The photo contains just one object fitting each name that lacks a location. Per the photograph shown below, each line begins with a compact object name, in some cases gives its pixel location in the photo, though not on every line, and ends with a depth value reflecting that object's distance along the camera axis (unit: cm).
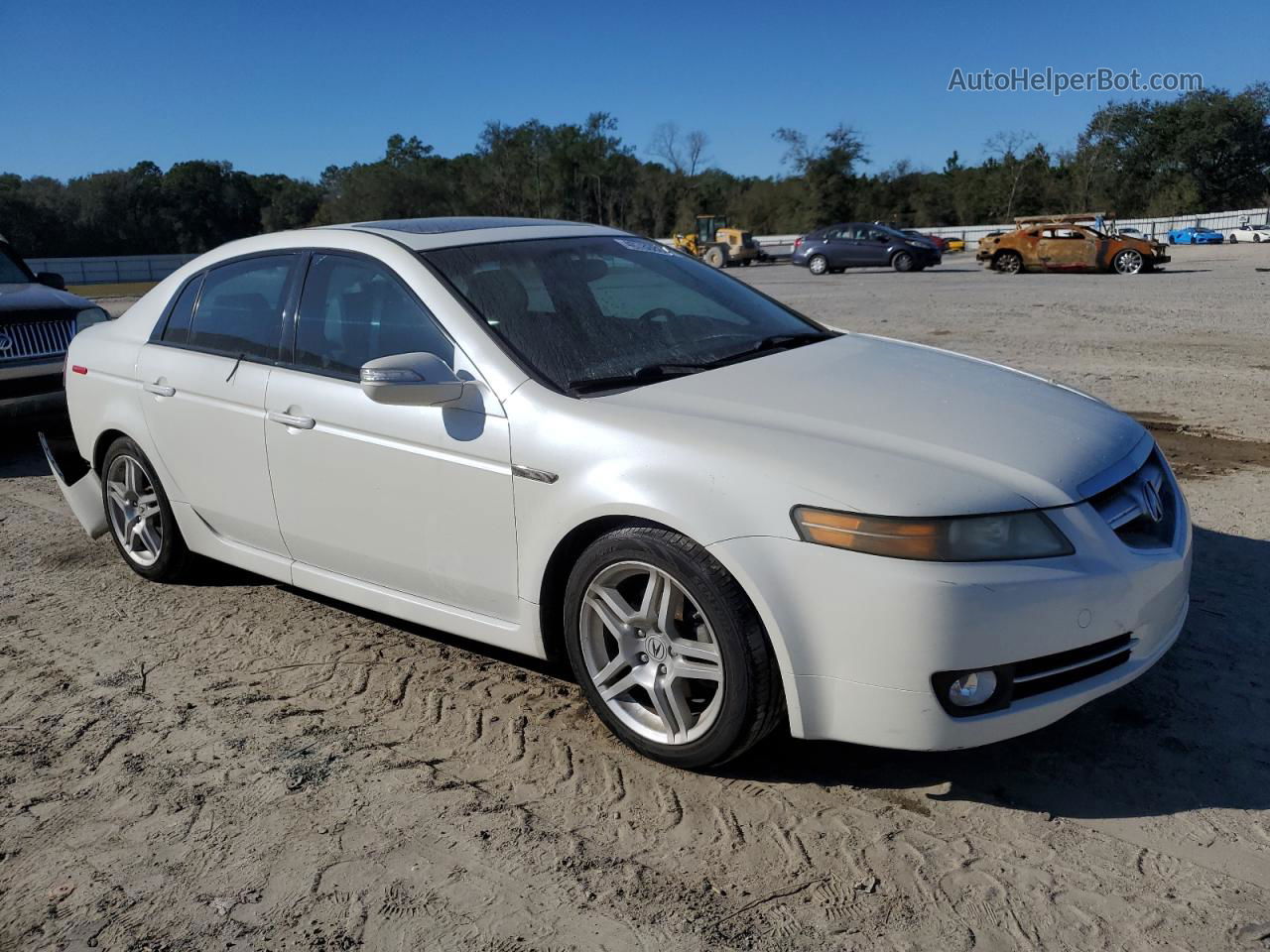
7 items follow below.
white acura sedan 277
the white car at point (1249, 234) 4809
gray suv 813
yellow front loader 4331
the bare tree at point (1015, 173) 7556
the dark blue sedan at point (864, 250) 3297
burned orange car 2694
